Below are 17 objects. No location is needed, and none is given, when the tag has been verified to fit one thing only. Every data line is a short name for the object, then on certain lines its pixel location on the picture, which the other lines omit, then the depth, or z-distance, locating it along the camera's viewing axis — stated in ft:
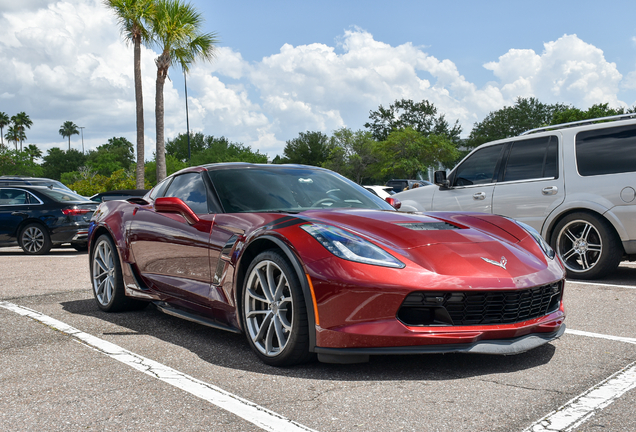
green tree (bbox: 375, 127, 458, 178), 193.98
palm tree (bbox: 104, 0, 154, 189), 71.92
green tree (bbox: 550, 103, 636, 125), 234.58
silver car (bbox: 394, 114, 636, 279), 21.84
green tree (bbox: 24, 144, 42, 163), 354.54
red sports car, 10.44
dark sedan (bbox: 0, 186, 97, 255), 40.47
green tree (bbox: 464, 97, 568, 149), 266.98
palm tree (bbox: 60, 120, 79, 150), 481.46
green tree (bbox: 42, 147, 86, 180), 343.05
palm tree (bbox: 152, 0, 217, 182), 72.43
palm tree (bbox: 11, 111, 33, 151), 358.84
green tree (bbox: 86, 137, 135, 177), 298.76
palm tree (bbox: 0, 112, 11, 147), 350.64
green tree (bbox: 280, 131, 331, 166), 247.91
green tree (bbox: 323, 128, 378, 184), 208.03
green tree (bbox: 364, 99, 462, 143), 269.03
